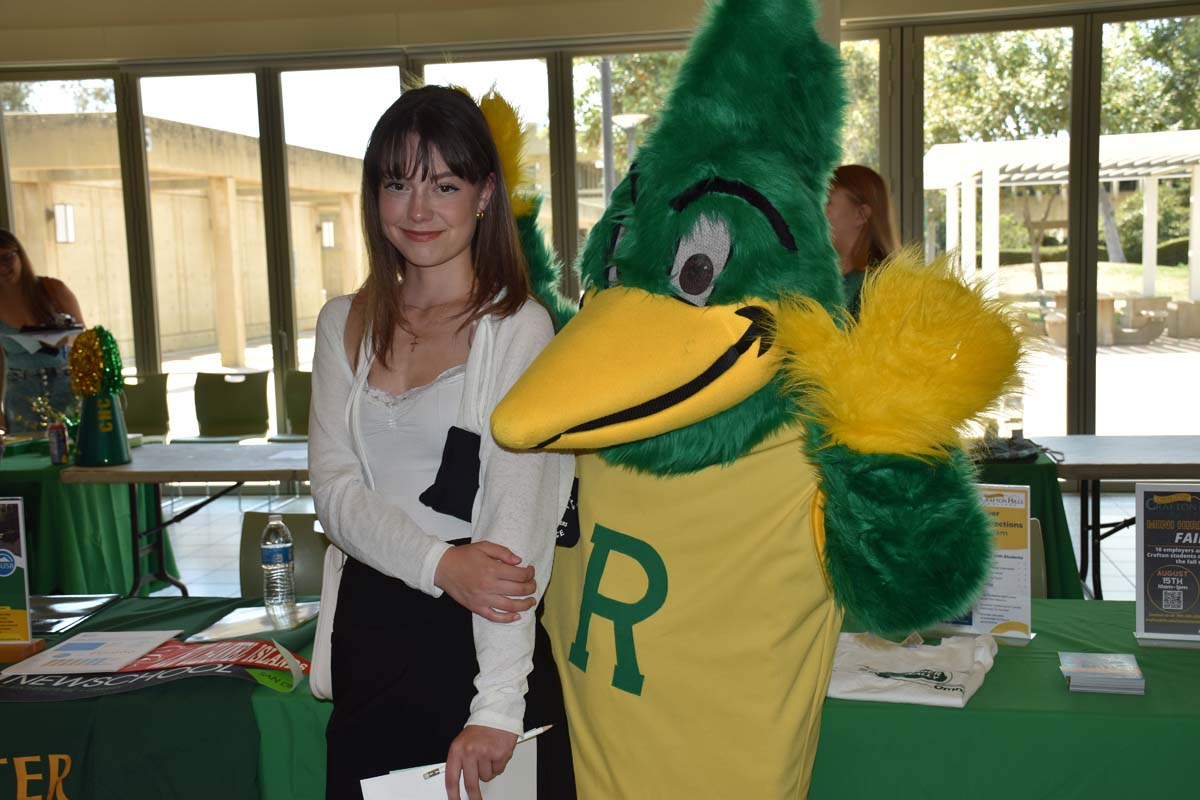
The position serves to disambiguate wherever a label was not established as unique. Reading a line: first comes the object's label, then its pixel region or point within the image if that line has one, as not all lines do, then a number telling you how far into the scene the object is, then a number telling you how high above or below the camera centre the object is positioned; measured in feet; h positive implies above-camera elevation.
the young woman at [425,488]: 3.77 -0.77
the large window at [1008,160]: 18.79 +2.52
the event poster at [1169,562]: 5.31 -1.53
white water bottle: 6.67 -1.86
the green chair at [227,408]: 18.02 -1.74
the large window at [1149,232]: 18.52 +1.01
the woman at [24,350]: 13.58 -0.36
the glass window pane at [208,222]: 21.16 +2.05
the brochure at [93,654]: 5.53 -1.98
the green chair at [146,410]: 17.57 -1.67
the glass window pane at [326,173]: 20.70 +3.00
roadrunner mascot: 3.07 -0.42
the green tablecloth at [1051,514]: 10.02 -2.41
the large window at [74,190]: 21.49 +2.87
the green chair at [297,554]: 7.86 -1.95
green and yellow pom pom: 11.23 -0.51
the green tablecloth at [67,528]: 11.89 -2.63
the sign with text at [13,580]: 5.81 -1.56
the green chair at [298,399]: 17.13 -1.54
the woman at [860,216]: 10.36 +0.82
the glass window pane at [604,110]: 19.85 +3.93
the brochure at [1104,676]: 4.81 -1.94
